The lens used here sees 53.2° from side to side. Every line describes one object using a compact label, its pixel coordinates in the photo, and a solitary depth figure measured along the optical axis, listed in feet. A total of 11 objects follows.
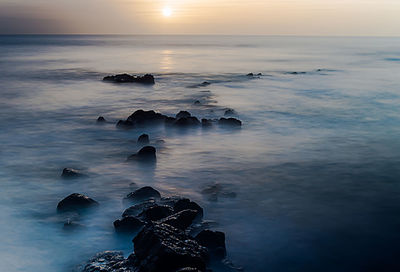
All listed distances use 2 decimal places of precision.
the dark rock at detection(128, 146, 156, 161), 33.58
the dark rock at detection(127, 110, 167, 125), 46.85
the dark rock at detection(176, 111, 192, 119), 50.48
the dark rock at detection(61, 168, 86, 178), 29.48
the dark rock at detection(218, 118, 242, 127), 46.94
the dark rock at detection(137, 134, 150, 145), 39.29
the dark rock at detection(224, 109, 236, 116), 55.57
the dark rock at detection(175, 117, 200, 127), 45.31
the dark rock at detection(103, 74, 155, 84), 93.30
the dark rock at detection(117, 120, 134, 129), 45.70
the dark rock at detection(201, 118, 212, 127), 45.82
